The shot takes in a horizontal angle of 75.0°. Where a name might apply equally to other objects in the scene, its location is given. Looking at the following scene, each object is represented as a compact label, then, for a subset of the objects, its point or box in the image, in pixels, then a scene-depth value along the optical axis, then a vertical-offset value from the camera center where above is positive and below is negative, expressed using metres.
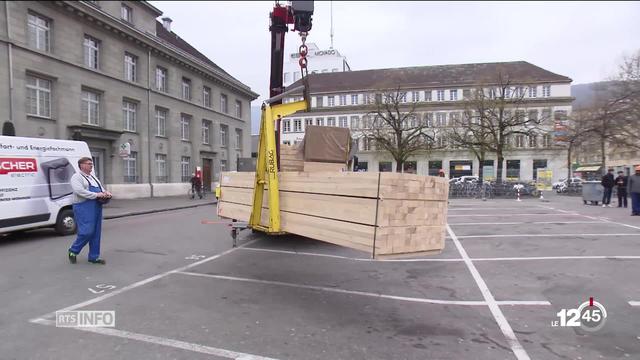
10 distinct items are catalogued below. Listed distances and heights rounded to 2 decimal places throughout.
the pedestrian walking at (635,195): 15.02 -0.81
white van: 9.37 -0.33
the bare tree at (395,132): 40.22 +4.00
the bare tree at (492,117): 34.00 +4.52
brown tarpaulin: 8.27 +0.53
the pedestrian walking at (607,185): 19.11 -0.59
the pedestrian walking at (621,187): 18.67 -0.66
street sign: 23.31 +1.09
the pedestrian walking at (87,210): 7.03 -0.70
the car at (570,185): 31.74 -1.05
